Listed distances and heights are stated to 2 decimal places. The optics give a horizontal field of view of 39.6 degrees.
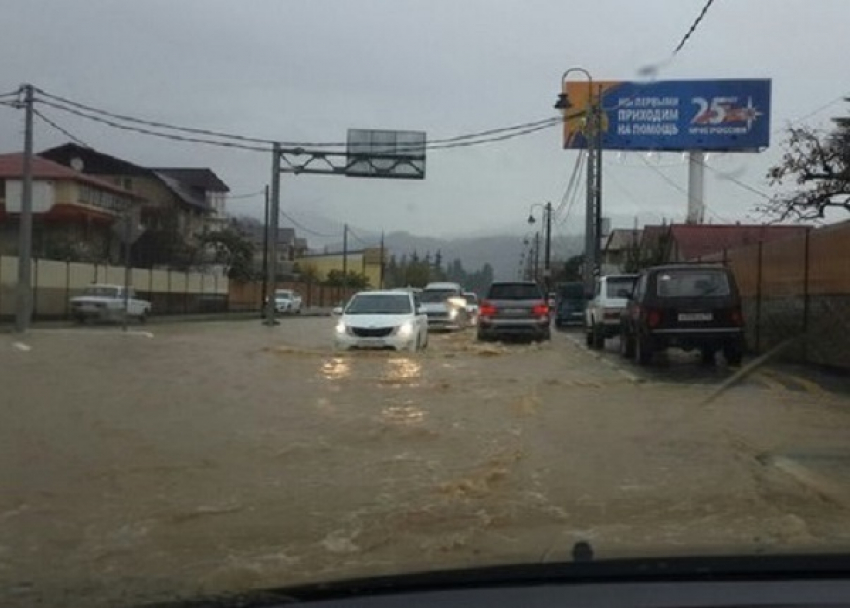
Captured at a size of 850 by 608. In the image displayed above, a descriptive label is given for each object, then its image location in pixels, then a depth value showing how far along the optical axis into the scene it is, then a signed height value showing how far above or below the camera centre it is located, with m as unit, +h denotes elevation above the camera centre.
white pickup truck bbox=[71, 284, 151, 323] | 39.03 -1.23
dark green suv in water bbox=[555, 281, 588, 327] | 45.06 -0.90
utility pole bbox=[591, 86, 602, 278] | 36.06 +3.26
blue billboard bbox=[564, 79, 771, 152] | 58.12 +8.45
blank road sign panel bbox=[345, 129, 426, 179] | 43.16 +4.51
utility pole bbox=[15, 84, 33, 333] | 29.33 +0.59
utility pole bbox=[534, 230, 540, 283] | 100.06 +2.34
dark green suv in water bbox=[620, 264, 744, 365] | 17.94 -0.37
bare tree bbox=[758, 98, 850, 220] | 35.62 +3.70
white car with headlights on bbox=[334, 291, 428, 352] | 22.69 -0.96
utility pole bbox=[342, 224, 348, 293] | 104.56 +1.91
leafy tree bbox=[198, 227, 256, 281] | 80.44 +1.59
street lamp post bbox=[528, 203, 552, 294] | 76.81 +3.28
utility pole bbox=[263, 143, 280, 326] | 40.91 +1.43
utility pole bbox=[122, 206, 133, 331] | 30.81 +1.02
